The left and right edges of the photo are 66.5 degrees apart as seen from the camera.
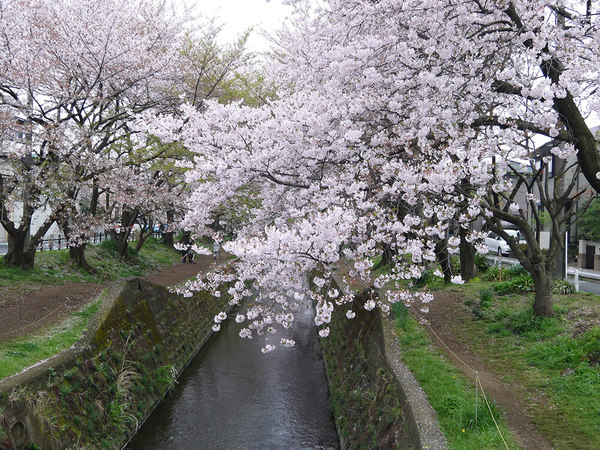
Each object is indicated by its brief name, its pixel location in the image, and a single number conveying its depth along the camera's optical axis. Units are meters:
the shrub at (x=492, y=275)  15.59
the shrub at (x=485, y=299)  11.79
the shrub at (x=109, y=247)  21.33
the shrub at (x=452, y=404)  6.37
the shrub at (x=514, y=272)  14.18
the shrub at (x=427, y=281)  15.99
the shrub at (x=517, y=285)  12.51
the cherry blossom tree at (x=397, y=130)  6.90
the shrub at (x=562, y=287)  11.81
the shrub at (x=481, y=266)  17.91
